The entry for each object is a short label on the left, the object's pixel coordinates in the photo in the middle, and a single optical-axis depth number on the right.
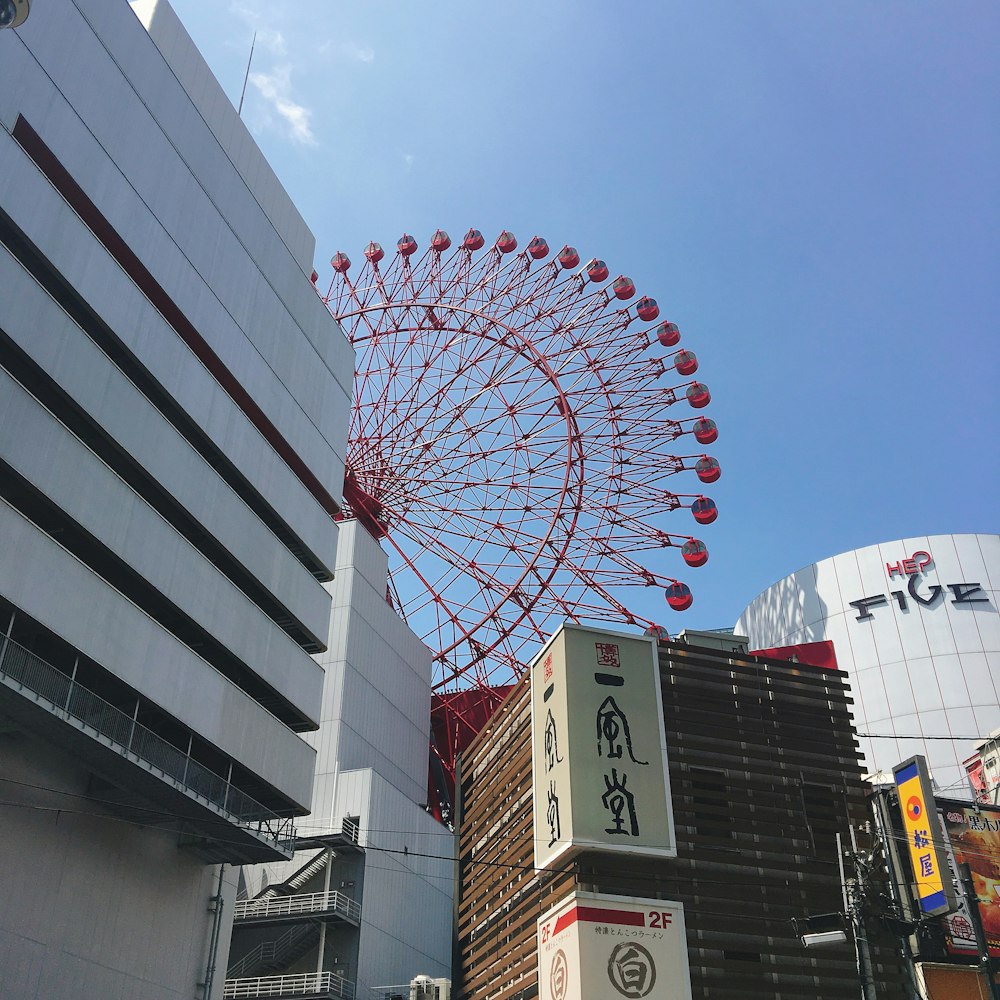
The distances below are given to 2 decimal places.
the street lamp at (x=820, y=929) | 18.14
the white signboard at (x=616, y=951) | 20.81
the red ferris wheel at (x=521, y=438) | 50.25
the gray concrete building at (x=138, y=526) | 24.81
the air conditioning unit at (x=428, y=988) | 32.78
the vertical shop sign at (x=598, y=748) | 22.50
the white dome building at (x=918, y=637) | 57.22
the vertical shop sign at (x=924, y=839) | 23.70
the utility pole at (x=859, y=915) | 18.88
